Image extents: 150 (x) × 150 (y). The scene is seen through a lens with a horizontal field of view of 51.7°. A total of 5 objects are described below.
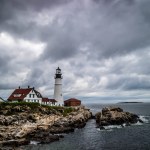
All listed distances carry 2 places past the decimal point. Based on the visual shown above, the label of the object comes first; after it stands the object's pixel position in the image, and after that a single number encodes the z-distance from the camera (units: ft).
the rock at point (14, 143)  100.63
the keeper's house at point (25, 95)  178.29
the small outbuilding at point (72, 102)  244.74
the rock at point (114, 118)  162.02
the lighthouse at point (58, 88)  206.62
